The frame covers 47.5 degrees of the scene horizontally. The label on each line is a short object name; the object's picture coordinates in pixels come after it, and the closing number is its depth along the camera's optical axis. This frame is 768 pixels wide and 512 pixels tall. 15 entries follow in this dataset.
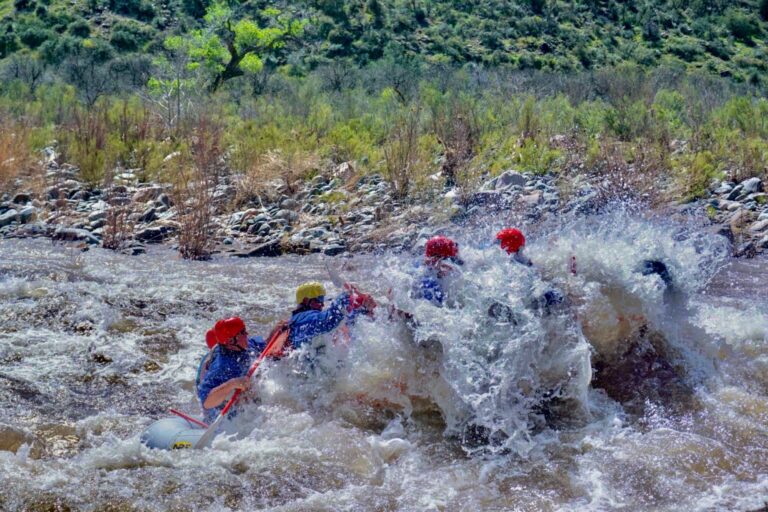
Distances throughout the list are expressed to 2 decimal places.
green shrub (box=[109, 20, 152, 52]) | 35.59
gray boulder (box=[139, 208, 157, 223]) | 12.09
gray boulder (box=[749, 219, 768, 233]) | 10.63
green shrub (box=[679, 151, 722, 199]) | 11.61
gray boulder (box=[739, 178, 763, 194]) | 11.58
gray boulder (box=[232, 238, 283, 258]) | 11.01
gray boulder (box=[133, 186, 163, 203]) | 12.59
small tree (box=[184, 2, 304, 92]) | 25.94
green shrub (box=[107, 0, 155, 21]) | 38.94
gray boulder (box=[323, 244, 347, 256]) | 11.07
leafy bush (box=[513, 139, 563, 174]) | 12.74
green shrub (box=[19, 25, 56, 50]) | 34.62
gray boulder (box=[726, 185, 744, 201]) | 11.52
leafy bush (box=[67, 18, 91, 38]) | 36.28
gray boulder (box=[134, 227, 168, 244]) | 11.41
